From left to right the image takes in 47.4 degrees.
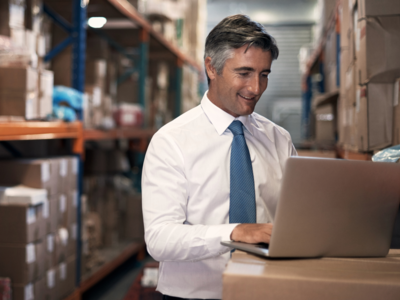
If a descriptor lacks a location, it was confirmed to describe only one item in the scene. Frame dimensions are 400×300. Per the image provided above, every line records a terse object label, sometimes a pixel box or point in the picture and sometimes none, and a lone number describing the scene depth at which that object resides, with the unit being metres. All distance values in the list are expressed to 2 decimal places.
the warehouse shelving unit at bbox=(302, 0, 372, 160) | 2.49
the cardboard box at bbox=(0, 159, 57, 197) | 2.93
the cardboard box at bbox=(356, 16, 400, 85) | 1.89
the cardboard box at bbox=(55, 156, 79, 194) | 3.20
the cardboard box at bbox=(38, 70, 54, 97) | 2.91
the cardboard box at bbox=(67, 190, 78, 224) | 3.39
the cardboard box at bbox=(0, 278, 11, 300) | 2.66
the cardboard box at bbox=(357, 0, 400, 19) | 1.87
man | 1.52
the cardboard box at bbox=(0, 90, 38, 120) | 2.67
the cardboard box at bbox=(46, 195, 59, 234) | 3.04
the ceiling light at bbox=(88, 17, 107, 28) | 4.81
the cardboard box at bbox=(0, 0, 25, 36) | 2.75
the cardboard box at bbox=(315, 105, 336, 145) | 3.83
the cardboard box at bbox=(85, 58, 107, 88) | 4.36
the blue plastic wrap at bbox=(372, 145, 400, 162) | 1.54
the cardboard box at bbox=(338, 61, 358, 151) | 2.35
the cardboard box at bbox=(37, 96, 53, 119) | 2.92
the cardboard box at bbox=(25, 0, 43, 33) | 3.11
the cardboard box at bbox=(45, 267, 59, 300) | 2.99
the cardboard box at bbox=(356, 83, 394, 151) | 1.96
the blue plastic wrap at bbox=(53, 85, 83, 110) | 3.31
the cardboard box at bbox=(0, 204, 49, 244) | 2.71
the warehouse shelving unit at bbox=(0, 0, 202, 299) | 2.86
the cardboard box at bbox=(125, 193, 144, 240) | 5.21
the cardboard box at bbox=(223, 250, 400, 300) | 0.98
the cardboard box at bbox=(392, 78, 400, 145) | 1.86
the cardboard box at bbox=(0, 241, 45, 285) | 2.70
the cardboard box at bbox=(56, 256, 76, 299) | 3.20
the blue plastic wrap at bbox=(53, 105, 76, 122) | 3.24
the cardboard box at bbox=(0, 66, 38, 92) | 2.66
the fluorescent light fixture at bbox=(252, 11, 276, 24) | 10.23
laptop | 1.08
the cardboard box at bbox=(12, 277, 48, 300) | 2.68
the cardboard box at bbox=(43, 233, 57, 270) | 3.00
